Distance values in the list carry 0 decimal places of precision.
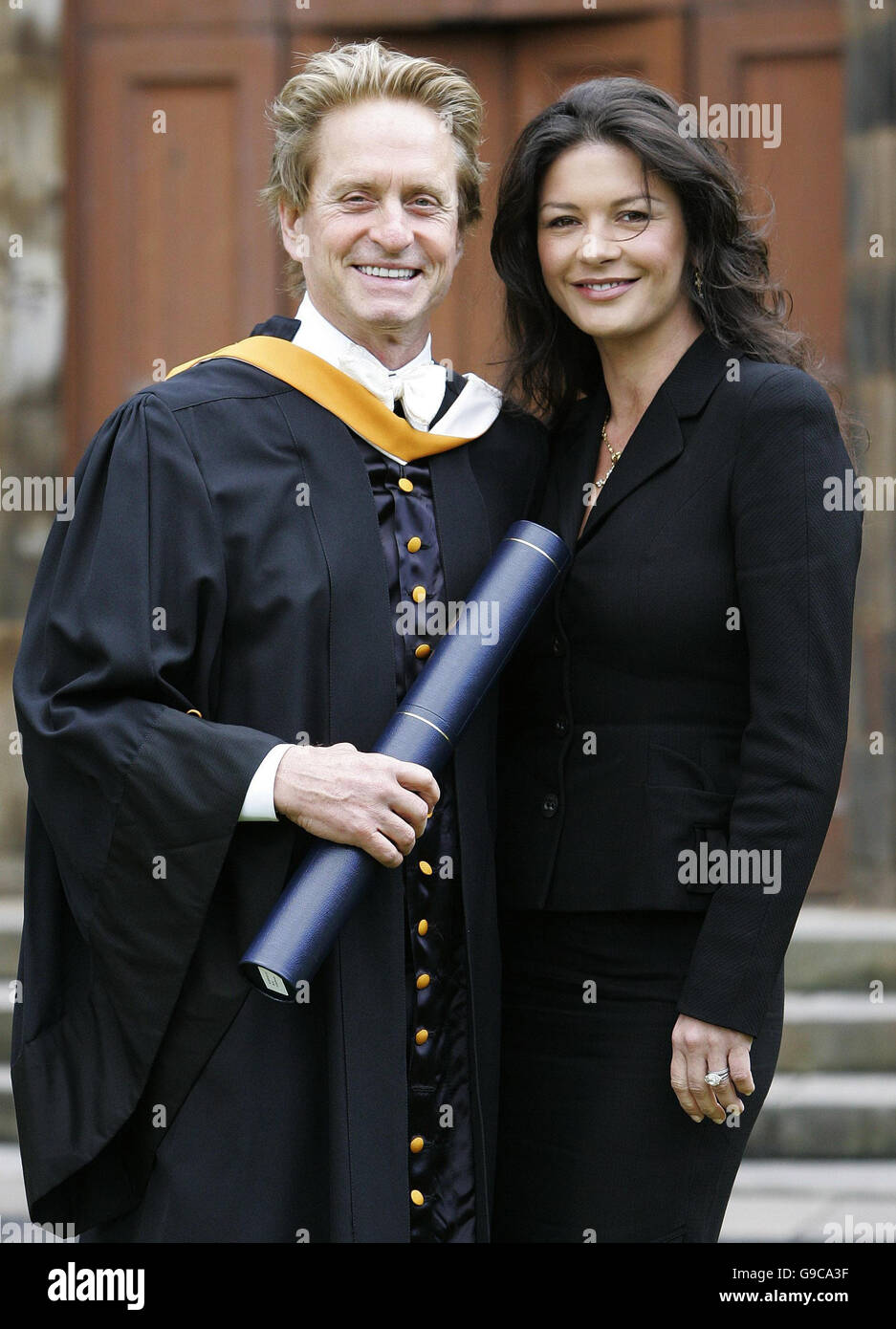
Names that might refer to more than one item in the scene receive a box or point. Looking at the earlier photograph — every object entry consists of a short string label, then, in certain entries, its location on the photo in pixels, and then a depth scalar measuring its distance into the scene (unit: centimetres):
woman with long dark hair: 505
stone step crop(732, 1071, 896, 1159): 932
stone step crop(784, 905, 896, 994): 1009
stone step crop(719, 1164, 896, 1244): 842
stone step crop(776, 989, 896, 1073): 966
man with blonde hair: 490
